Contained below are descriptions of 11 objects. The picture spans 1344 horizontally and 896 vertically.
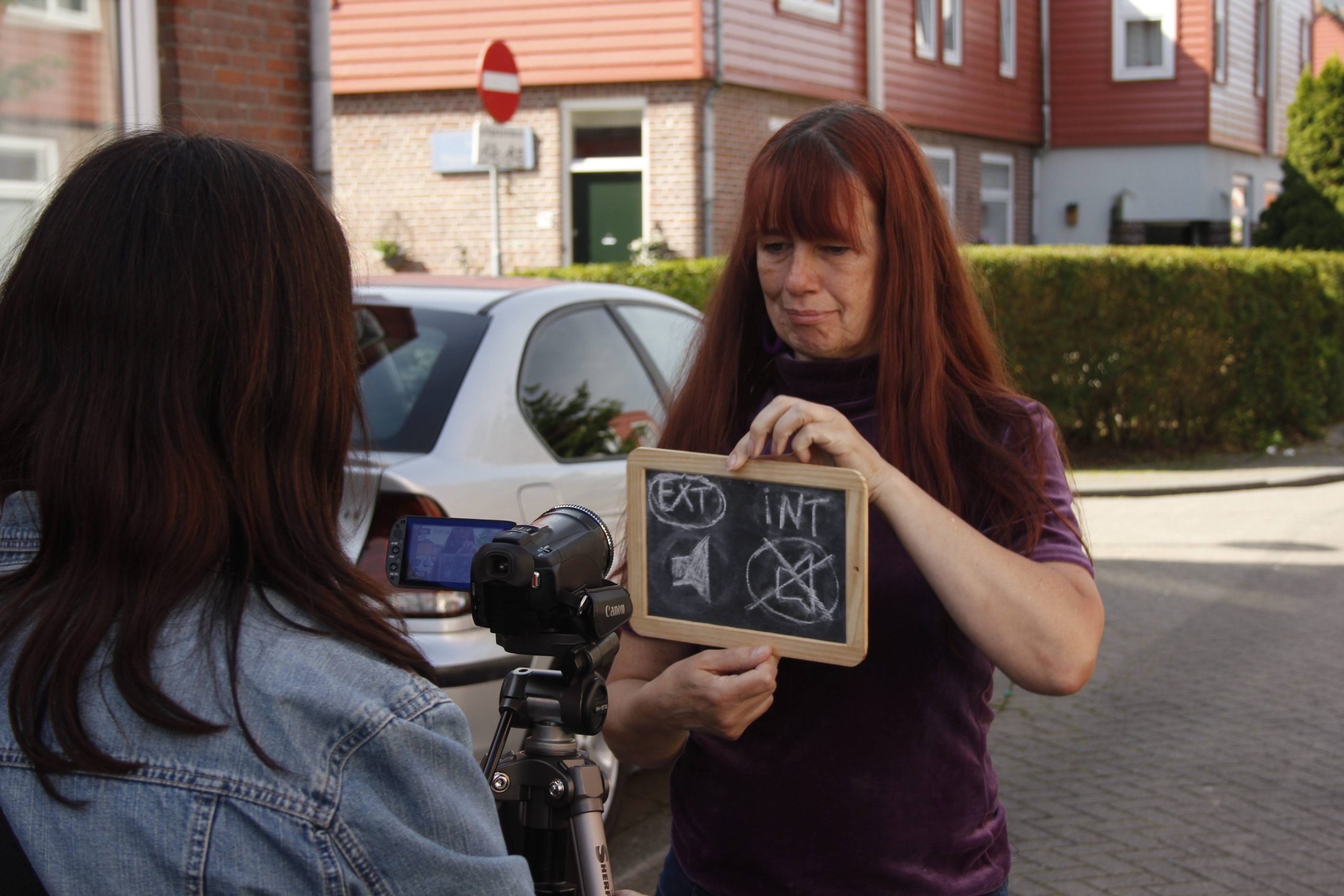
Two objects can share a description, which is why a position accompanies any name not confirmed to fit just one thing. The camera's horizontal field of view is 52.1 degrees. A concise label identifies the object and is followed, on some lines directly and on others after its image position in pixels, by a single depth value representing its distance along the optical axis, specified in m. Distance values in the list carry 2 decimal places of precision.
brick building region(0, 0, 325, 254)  5.75
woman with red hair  1.80
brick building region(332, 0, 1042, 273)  16.59
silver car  3.79
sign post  9.77
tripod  1.46
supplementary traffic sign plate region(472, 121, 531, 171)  9.71
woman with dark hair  1.13
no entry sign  9.83
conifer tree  22.80
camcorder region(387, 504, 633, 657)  1.35
